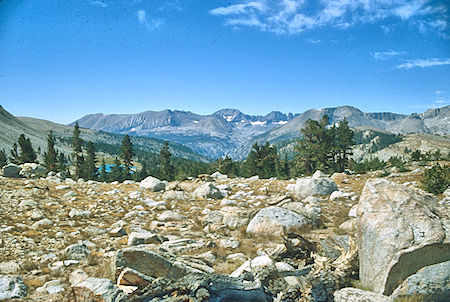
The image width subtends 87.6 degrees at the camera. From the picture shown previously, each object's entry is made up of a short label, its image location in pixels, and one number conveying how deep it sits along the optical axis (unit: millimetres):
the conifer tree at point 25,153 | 62381
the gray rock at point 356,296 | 5590
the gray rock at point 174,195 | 20078
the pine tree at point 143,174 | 82575
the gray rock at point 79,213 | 12836
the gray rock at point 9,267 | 6718
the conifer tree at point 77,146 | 59625
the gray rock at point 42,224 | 10480
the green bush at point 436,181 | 16984
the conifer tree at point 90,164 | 69688
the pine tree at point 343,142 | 46094
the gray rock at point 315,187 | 21217
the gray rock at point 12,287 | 5469
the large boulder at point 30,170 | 35594
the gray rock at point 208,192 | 21106
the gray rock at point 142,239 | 9133
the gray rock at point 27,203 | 13547
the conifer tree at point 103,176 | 74319
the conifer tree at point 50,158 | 64062
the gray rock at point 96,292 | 5027
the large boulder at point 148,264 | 6441
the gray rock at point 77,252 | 7938
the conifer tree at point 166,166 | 62625
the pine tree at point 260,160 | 57031
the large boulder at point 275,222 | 11078
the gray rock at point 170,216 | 13859
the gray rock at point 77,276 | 6449
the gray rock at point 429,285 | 5316
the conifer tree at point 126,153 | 63766
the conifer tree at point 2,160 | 70500
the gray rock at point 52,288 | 5905
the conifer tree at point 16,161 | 63688
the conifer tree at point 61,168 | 72119
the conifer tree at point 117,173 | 68406
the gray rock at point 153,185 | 23531
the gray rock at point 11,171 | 30516
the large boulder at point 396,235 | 5805
